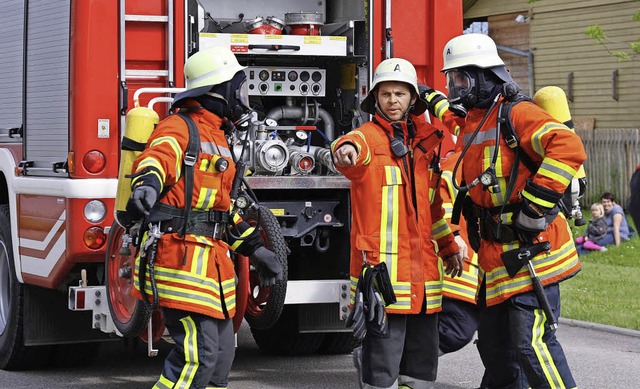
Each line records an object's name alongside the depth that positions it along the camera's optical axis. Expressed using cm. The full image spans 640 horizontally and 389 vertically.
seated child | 1558
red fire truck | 733
